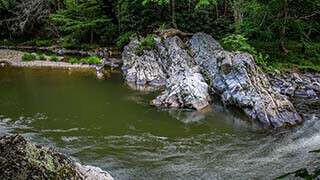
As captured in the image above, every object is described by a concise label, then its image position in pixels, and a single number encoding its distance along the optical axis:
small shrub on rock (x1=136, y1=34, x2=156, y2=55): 17.85
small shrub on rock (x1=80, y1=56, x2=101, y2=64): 18.97
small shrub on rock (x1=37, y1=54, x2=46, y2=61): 19.81
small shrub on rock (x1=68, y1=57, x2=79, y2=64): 19.12
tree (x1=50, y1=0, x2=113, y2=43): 21.80
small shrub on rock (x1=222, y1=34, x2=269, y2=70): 15.36
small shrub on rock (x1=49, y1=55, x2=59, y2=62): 19.68
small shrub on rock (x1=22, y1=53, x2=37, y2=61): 19.70
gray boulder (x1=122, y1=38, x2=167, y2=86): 15.89
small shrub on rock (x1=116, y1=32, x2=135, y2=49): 20.34
